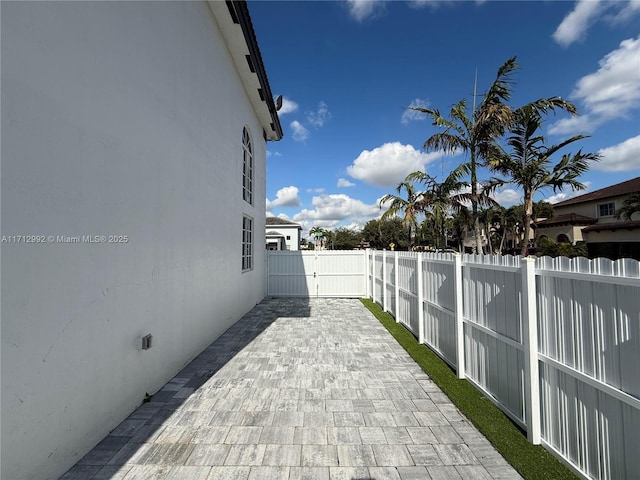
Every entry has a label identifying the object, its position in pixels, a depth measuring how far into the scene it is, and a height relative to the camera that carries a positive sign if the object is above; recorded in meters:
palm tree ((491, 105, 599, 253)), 9.16 +2.76
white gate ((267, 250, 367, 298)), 11.76 -0.78
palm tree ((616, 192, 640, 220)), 18.33 +2.97
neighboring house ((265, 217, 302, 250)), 32.94 +2.65
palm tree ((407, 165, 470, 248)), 9.79 +2.07
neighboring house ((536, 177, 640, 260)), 19.94 +2.37
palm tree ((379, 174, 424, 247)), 13.61 +2.47
